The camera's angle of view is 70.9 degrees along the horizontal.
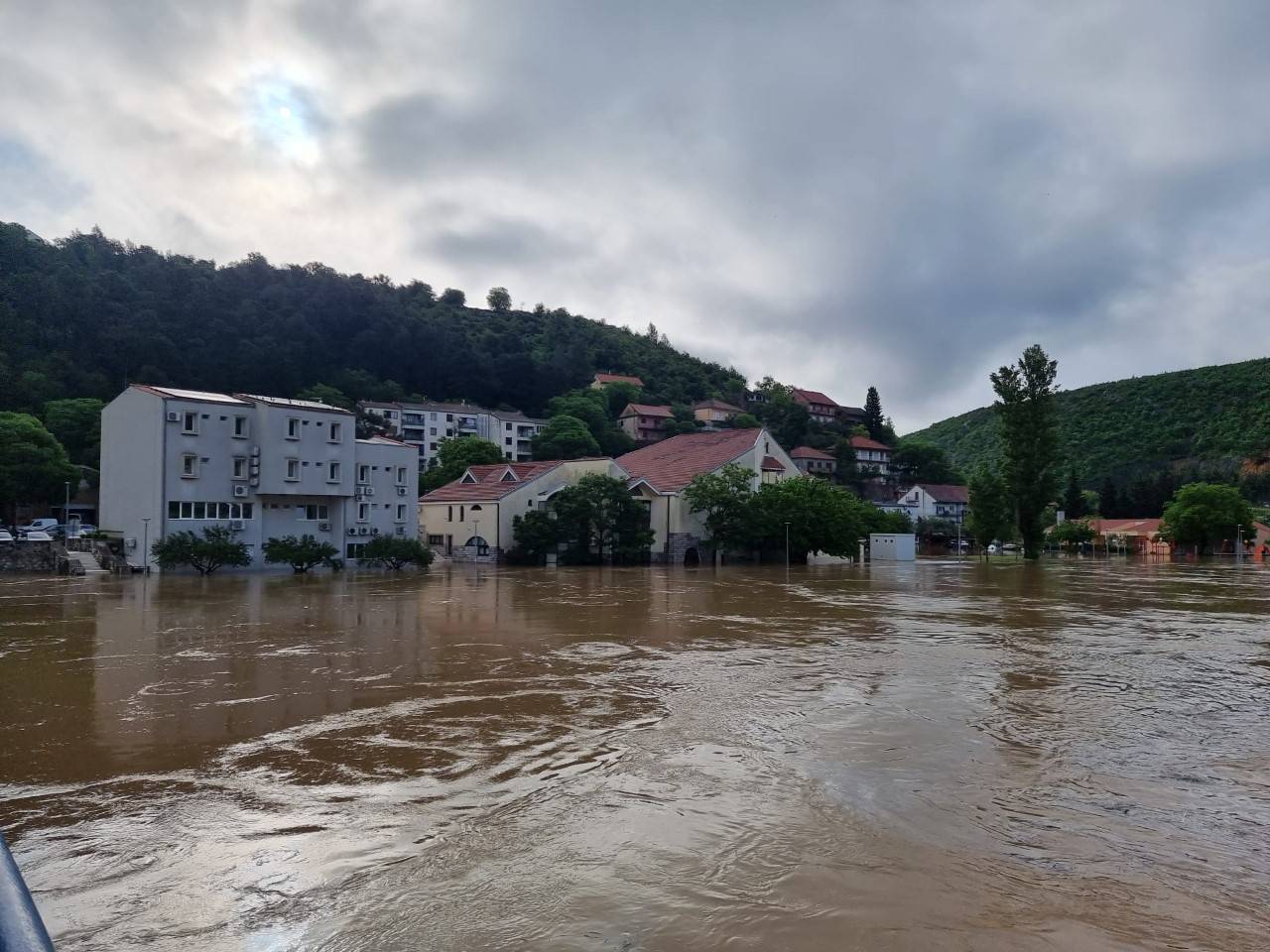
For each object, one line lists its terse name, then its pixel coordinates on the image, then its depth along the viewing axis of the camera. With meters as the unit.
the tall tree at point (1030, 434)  59.78
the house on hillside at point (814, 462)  107.54
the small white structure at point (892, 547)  64.75
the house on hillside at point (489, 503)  53.38
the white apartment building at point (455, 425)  101.12
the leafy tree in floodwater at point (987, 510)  69.38
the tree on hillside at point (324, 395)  87.62
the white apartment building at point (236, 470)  41.53
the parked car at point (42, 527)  48.92
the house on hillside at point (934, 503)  107.06
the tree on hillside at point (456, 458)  72.38
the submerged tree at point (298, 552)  42.84
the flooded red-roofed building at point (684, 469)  56.56
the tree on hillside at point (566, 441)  92.19
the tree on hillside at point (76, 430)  62.59
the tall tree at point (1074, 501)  107.81
